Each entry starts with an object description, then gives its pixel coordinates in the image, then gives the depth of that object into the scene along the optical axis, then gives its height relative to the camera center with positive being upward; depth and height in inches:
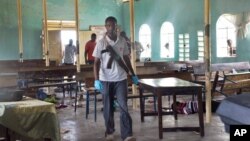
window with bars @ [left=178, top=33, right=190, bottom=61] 648.4 +15.2
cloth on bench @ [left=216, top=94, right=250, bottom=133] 105.7 -15.8
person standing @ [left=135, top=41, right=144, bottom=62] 586.2 +13.3
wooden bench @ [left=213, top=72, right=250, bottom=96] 316.2 -23.4
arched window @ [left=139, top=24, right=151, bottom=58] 738.2 +34.5
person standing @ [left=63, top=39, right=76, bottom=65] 551.8 +5.4
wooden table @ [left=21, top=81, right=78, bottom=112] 348.5 -24.7
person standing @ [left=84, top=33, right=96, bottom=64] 442.6 +12.1
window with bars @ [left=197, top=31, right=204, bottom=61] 621.9 +20.4
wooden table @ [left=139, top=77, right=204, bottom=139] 213.0 -18.8
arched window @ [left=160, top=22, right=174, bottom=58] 682.2 +29.1
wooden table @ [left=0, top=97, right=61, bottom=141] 141.4 -22.5
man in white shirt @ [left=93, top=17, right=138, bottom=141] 209.3 -9.3
